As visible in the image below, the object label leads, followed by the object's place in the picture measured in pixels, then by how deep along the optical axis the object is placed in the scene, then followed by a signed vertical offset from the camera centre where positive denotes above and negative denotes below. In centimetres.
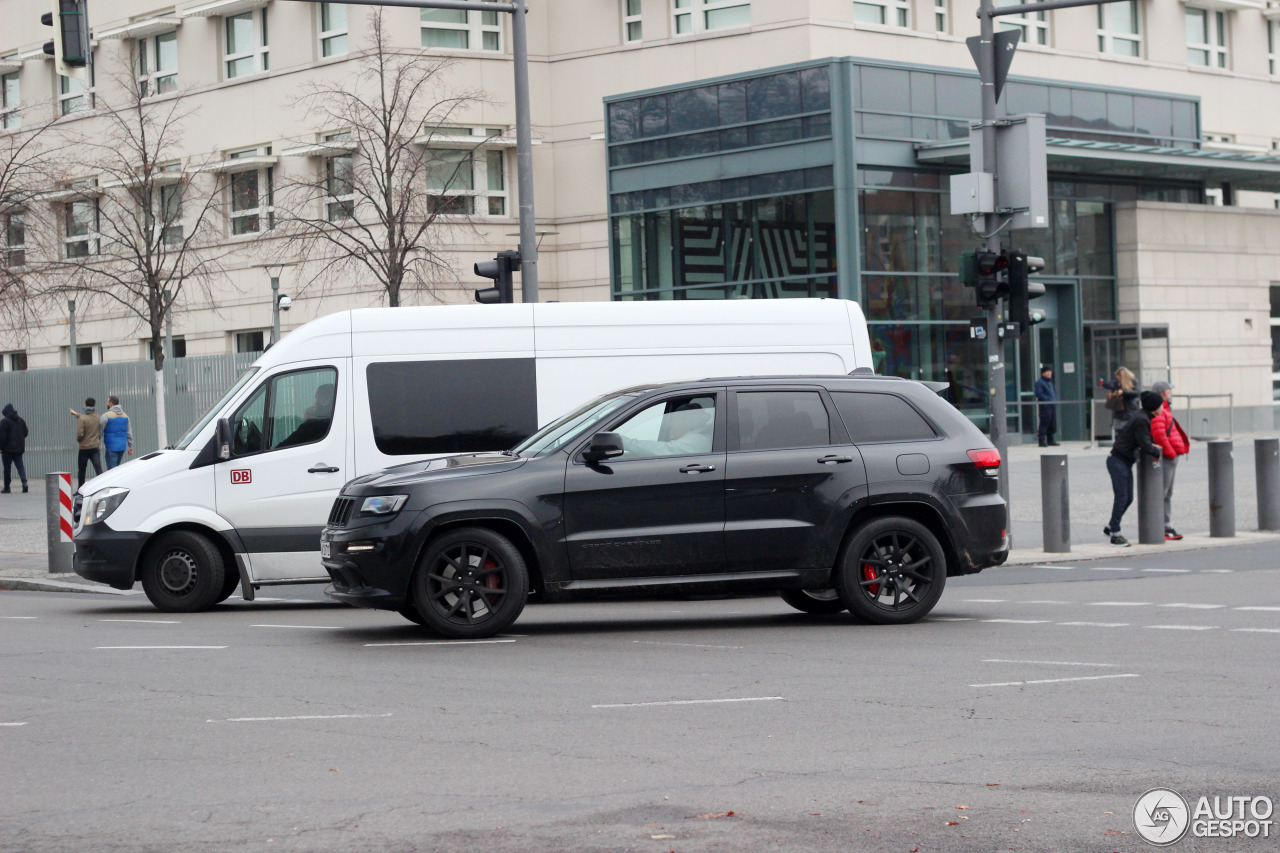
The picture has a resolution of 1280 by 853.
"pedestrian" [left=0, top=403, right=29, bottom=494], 3281 -31
